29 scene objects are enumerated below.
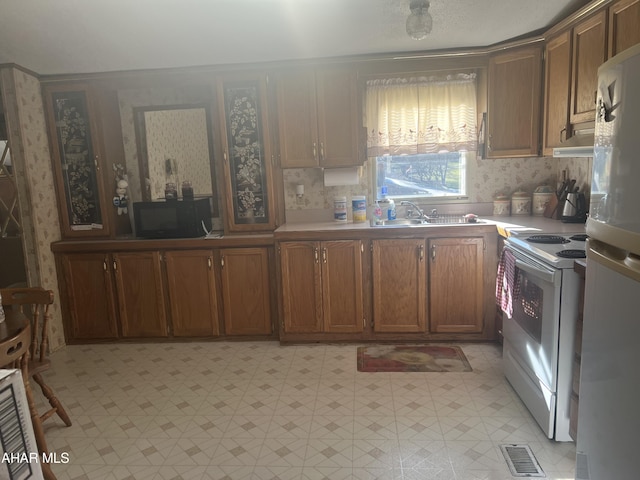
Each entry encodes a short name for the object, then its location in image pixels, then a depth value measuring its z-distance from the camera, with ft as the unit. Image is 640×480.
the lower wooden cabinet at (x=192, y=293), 12.15
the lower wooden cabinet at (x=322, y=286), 11.51
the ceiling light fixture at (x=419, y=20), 7.51
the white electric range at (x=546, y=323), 7.03
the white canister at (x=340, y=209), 12.62
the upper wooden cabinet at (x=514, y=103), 10.87
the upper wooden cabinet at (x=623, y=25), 7.18
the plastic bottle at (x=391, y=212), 12.63
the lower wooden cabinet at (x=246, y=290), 12.05
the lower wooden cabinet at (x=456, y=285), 11.23
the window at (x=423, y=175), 12.94
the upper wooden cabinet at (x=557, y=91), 9.52
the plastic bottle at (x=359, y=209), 12.52
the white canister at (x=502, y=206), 12.41
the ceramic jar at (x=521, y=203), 12.24
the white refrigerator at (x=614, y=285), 3.77
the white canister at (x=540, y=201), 12.03
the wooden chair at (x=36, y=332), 8.03
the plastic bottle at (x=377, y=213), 12.77
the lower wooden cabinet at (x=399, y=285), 11.35
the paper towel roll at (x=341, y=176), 12.50
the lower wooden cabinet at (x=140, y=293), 12.26
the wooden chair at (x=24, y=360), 5.95
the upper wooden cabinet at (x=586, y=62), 8.20
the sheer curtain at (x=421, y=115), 12.28
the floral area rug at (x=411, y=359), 10.34
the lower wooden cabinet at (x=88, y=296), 12.39
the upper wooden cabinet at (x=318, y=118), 11.76
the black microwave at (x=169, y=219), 12.22
